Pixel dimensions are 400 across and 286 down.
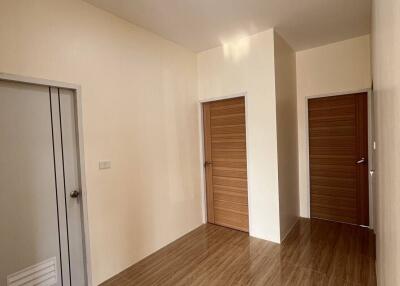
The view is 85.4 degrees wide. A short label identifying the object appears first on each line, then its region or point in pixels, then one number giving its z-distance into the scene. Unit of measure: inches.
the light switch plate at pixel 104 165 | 89.4
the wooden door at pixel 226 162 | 130.1
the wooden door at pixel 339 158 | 129.6
